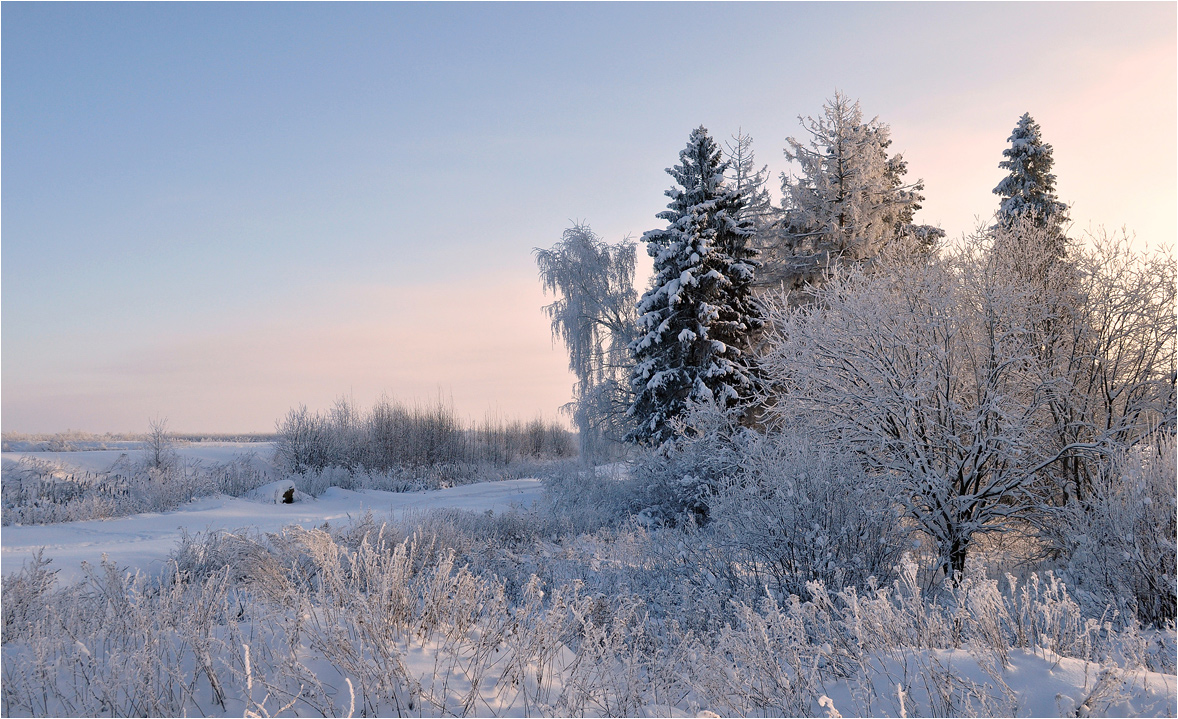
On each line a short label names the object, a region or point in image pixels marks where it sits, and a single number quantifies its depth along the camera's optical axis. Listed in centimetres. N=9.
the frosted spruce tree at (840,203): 1920
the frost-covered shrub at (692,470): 1223
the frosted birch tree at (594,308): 2281
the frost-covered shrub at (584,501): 1212
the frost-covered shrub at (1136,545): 611
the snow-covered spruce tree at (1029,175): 2023
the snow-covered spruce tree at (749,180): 2241
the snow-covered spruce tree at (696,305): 1836
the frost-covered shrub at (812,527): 700
